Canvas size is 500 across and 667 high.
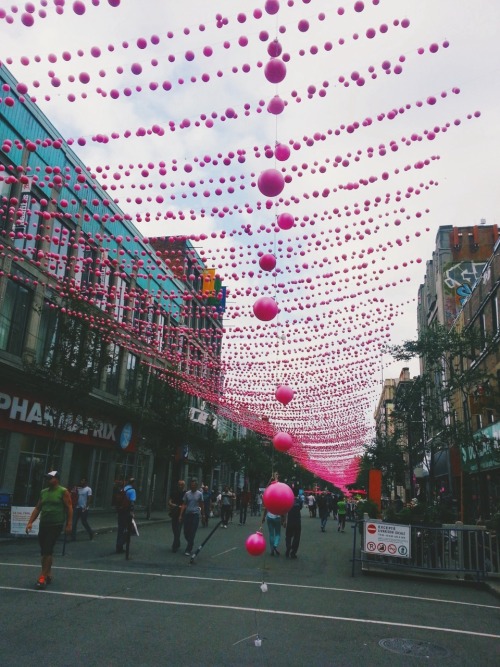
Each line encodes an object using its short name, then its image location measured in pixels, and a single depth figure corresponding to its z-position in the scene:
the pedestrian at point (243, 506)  26.73
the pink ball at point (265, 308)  7.58
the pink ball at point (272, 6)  5.76
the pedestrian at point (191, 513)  12.73
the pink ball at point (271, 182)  6.68
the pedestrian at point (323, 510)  26.16
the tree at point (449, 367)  18.48
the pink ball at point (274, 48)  6.24
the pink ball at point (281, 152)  7.32
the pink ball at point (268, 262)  7.59
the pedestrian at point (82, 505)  15.48
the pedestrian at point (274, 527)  13.80
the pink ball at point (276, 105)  6.94
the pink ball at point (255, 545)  6.79
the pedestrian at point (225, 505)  22.11
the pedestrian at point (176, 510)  13.87
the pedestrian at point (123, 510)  12.73
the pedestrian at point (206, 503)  22.25
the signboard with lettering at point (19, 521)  14.73
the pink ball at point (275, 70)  6.18
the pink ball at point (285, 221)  7.91
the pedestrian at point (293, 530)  13.85
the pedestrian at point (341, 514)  26.44
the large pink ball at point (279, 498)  6.55
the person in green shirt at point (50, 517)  8.23
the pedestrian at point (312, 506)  41.91
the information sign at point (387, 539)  11.41
